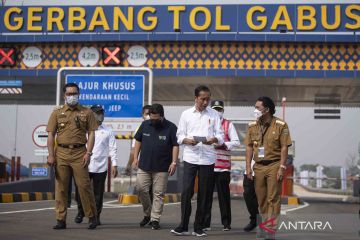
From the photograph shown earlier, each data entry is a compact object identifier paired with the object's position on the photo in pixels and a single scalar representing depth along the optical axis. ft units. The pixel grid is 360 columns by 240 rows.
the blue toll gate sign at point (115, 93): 97.31
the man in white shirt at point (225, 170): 53.45
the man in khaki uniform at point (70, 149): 50.65
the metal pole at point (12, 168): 121.94
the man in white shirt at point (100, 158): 58.00
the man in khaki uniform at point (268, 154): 44.88
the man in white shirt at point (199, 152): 48.36
